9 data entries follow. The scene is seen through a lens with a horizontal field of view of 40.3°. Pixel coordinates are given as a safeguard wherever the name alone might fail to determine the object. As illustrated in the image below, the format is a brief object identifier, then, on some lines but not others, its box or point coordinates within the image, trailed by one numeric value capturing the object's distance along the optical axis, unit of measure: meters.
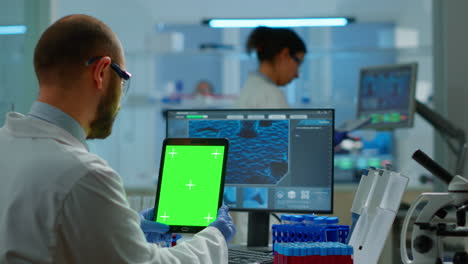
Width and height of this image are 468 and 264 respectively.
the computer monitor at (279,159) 2.01
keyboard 1.78
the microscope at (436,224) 1.56
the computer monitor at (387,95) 3.13
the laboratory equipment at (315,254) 1.47
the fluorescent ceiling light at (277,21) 4.96
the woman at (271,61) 3.07
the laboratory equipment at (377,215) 1.61
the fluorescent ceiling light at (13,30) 2.95
